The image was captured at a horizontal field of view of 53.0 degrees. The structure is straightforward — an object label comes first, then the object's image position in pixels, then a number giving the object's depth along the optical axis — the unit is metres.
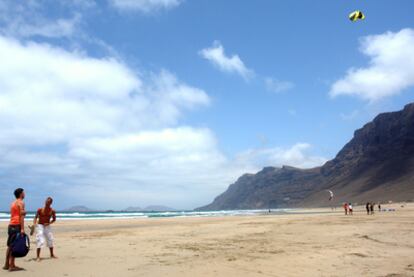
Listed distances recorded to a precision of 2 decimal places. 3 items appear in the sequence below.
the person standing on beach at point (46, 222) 12.30
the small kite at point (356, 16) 17.12
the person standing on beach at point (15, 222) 10.10
